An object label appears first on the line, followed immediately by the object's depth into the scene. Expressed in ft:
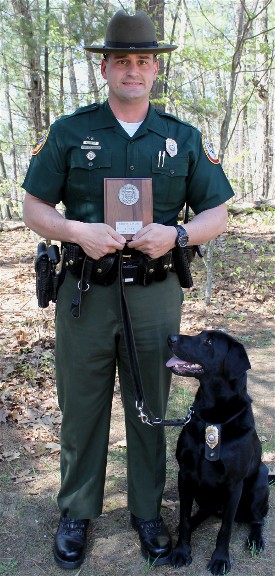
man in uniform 7.31
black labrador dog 7.73
